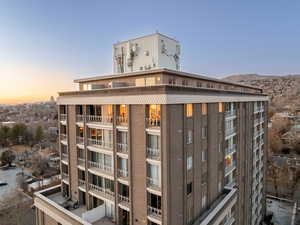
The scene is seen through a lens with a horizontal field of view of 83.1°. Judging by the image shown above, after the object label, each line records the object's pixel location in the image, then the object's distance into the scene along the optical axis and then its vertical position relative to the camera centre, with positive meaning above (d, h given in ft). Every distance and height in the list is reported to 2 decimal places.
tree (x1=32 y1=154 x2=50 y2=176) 160.13 -57.60
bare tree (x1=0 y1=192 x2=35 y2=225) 86.42 -57.28
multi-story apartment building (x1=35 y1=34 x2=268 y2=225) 39.01 -13.55
